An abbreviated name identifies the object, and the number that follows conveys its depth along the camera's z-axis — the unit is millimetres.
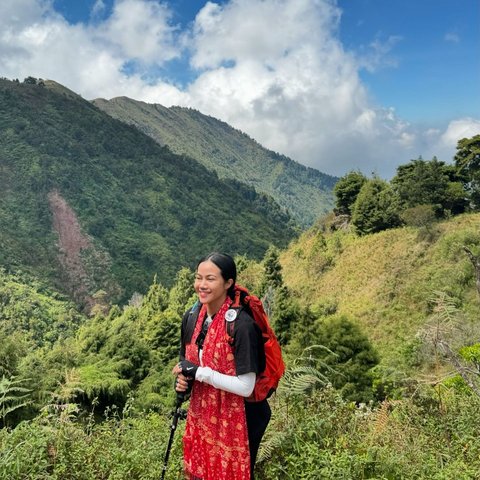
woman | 2402
